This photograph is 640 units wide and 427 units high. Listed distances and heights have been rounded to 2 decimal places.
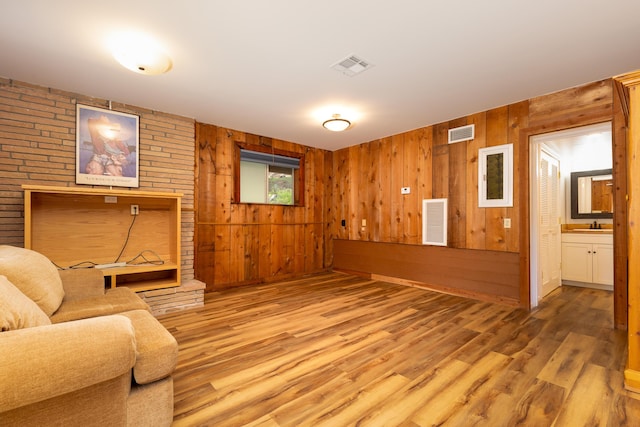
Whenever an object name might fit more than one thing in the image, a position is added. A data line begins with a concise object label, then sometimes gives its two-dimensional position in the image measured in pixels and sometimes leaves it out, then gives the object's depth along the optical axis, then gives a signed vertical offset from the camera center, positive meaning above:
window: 4.89 +0.74
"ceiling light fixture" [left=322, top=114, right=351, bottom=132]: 3.89 +1.29
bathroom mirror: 4.84 +0.38
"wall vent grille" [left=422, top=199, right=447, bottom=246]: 4.30 -0.10
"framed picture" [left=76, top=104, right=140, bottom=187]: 3.36 +0.86
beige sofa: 0.97 -0.59
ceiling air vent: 2.59 +1.44
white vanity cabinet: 4.30 -0.69
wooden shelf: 3.12 -0.18
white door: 3.89 -0.13
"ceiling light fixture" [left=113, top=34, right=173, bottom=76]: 2.31 +1.39
